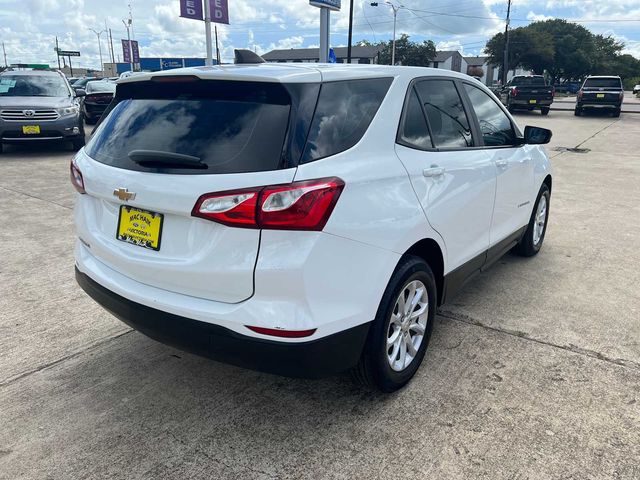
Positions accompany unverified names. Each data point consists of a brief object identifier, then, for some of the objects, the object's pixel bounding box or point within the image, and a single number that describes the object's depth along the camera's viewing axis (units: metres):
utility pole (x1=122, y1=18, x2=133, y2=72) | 58.59
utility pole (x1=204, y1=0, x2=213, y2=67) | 20.20
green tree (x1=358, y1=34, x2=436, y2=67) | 79.19
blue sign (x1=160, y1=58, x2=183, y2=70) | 64.31
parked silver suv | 10.38
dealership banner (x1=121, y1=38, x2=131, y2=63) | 58.87
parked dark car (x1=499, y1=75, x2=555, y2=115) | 23.19
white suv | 2.11
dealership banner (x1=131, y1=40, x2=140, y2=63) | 58.59
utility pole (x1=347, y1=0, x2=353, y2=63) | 32.00
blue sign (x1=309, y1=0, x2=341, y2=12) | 18.31
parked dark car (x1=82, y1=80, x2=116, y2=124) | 15.95
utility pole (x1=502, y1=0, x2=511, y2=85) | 48.92
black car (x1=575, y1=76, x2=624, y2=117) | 23.09
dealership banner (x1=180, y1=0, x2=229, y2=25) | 20.59
